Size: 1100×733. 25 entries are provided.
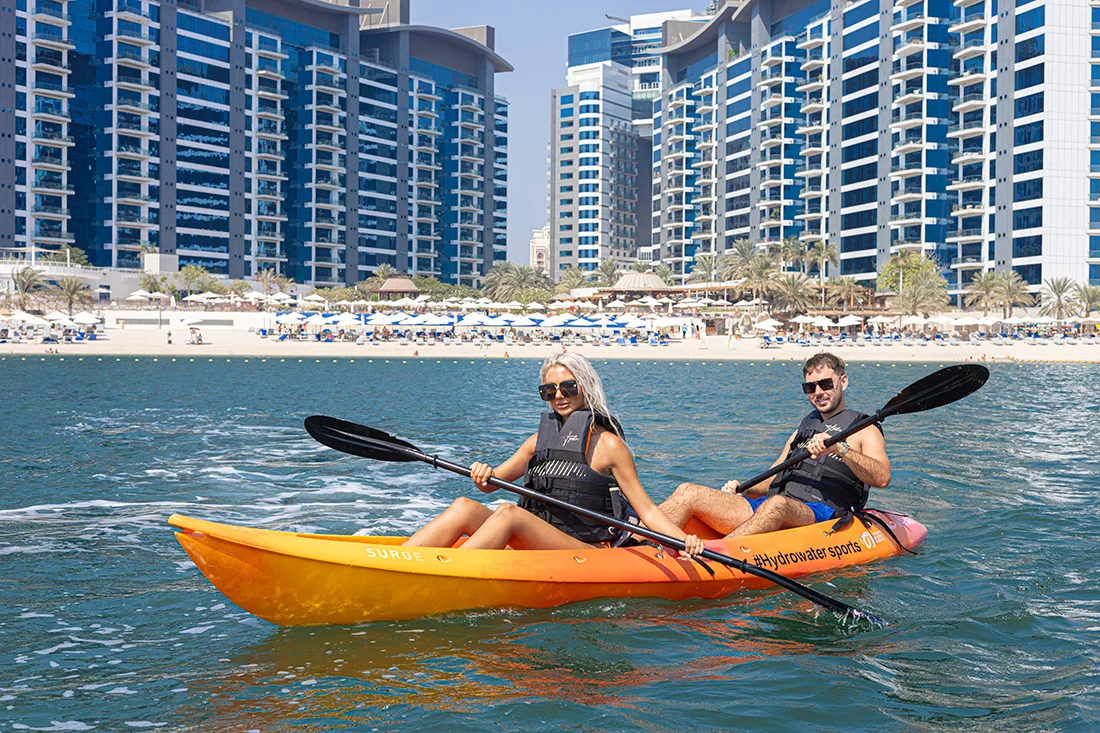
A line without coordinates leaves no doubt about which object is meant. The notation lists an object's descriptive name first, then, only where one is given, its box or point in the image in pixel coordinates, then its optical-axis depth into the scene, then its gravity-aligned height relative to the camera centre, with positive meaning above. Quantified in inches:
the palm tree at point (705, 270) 4439.7 +316.4
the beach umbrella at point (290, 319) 2539.4 +59.0
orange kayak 270.8 -61.6
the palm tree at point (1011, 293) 3036.4 +148.8
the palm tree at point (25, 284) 2760.8 +155.9
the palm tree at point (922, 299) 2866.6 +125.0
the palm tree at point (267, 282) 3973.9 +228.6
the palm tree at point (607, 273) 4493.1 +304.4
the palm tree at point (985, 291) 3056.1 +156.9
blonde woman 281.6 -35.5
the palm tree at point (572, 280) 4313.5 +271.0
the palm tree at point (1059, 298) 3021.7 +136.5
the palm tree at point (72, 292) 2849.4 +138.7
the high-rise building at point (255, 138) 3794.3 +846.7
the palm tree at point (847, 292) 3307.1 +165.5
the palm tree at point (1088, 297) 2970.0 +135.3
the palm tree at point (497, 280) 4010.8 +260.1
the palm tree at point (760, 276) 3316.9 +224.3
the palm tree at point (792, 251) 3986.2 +350.3
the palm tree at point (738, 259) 4092.3 +337.0
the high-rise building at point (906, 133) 3238.2 +761.7
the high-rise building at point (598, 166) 6978.4 +1175.9
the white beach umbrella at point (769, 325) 2650.3 +50.4
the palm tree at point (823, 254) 3831.2 +327.4
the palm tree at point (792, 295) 3218.5 +150.8
